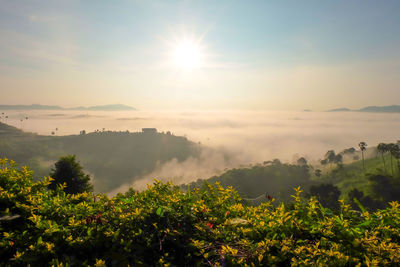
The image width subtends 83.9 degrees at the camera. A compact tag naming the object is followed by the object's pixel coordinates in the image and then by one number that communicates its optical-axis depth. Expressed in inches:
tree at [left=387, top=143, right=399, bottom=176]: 4313.5
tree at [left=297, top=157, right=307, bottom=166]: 7716.5
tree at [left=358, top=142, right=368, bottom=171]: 5567.9
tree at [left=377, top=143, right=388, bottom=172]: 4407.0
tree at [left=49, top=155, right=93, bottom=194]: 1252.5
